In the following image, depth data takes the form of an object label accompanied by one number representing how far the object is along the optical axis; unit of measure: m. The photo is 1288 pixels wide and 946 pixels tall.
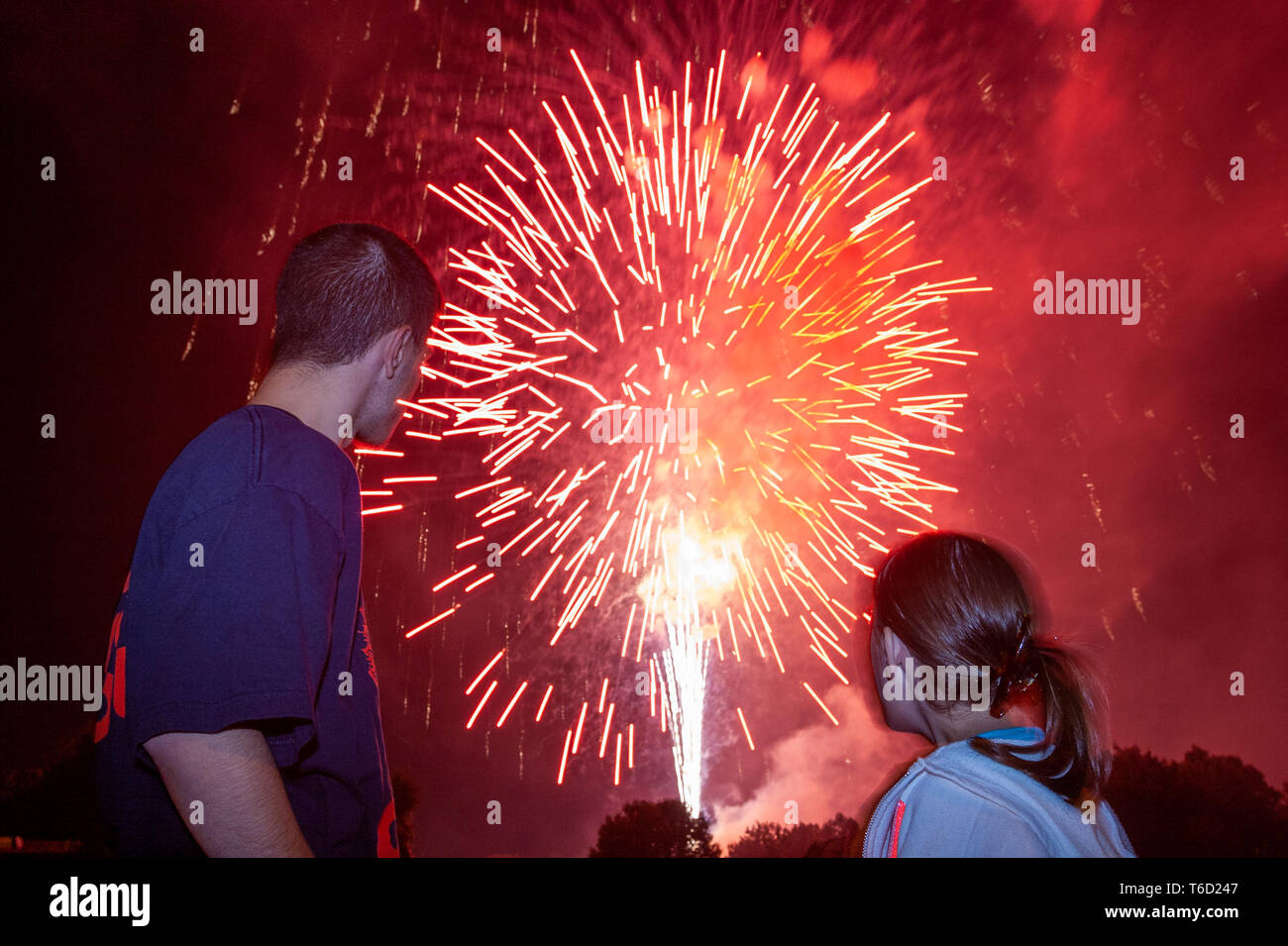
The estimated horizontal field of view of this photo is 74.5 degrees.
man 1.60
